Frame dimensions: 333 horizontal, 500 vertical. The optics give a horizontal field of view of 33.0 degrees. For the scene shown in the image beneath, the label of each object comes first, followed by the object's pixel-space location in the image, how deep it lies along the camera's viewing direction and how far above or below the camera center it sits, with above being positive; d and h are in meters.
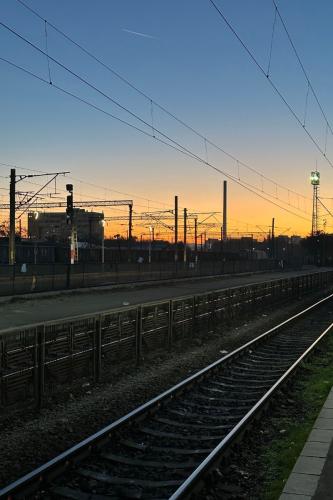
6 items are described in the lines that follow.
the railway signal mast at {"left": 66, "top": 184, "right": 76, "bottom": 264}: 36.22 +3.02
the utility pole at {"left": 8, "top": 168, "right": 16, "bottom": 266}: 35.75 +2.96
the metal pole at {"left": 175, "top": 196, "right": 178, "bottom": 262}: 61.89 +4.86
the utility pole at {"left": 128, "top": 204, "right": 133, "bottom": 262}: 62.69 +4.74
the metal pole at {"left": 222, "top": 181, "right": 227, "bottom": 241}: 55.97 +4.90
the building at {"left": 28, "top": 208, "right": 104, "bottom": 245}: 132.38 +7.61
